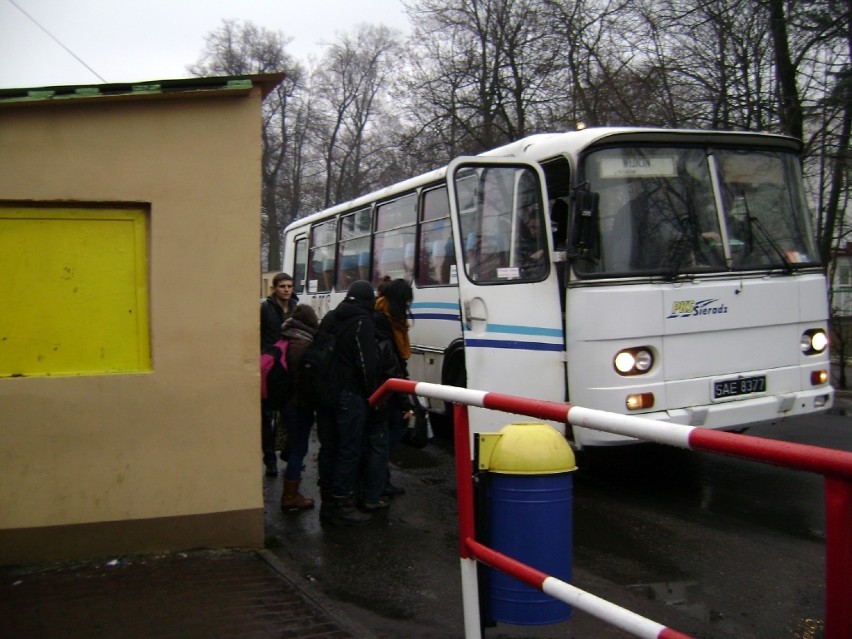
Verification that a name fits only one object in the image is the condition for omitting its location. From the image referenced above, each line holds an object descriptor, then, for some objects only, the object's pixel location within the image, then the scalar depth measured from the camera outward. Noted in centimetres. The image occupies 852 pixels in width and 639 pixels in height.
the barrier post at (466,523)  366
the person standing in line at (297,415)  659
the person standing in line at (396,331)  667
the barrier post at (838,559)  214
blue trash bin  350
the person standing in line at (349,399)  626
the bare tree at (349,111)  4541
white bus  688
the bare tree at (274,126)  4216
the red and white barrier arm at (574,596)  262
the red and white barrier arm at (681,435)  218
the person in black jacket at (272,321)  758
